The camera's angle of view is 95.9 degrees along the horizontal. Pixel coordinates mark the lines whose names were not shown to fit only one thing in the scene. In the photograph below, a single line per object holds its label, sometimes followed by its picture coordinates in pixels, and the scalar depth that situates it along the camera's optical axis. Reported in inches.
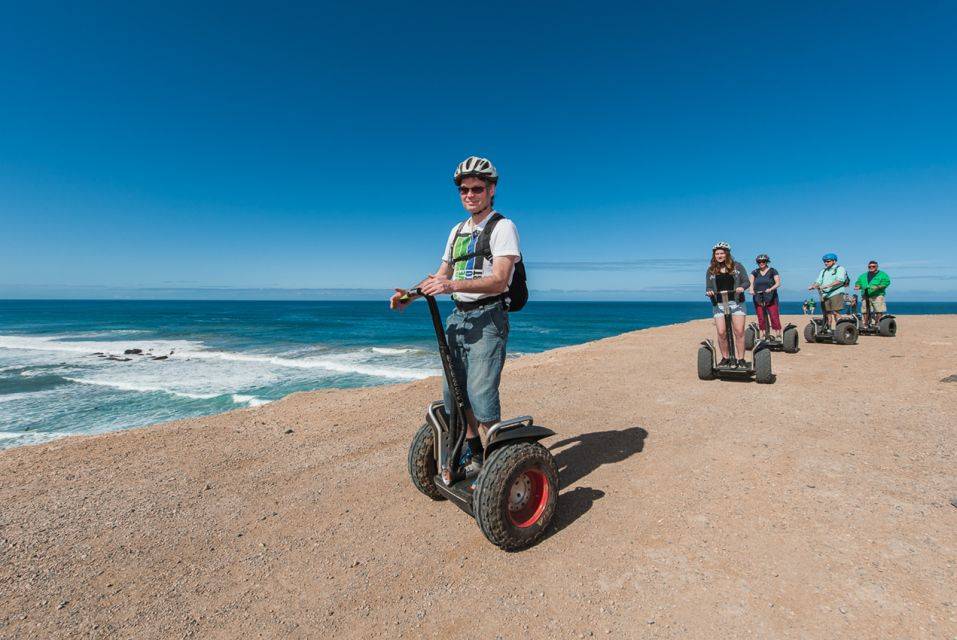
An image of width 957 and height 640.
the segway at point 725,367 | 281.0
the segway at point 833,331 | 454.0
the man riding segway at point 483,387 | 111.0
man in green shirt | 507.8
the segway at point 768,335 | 404.5
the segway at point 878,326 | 516.7
